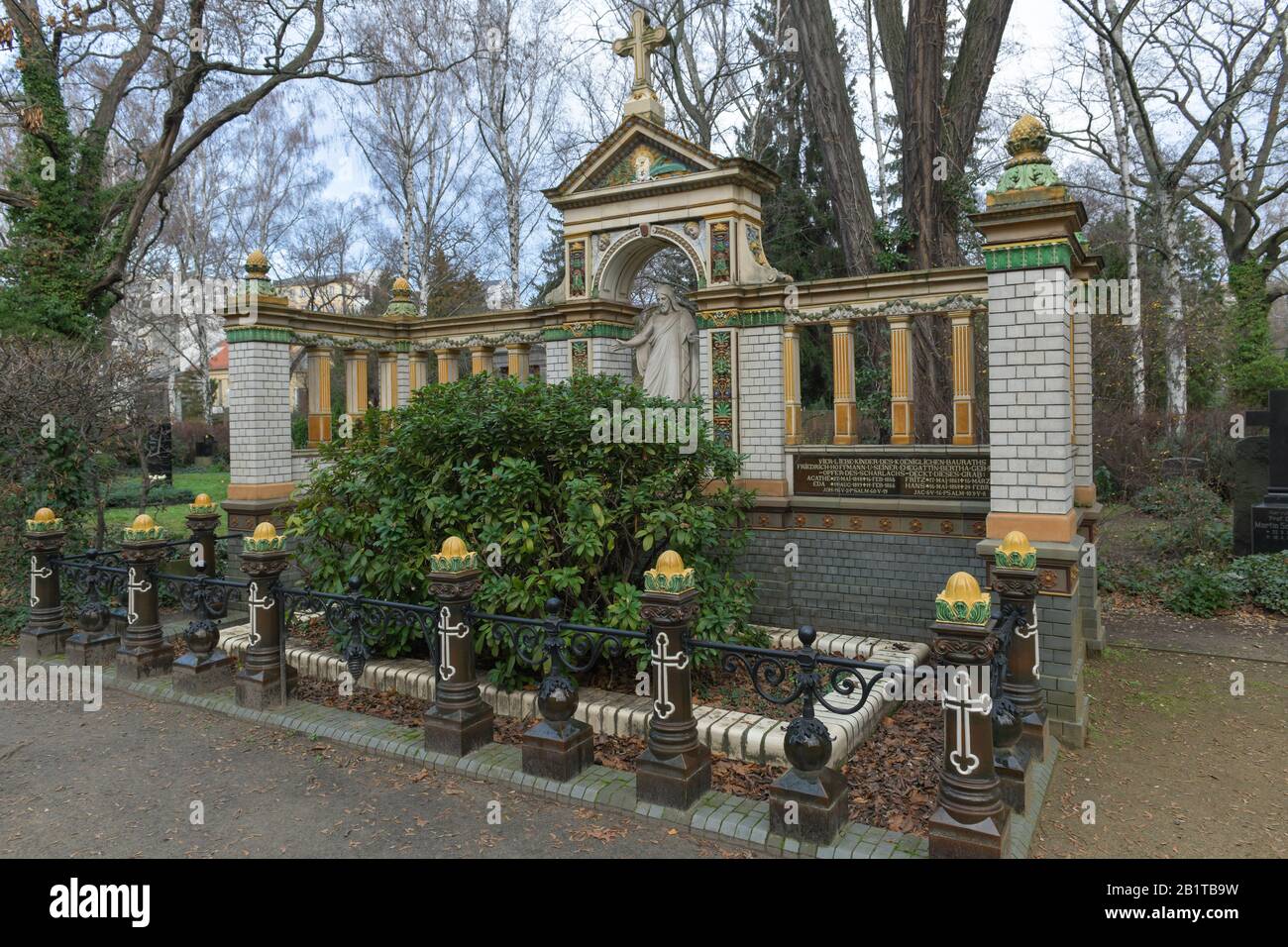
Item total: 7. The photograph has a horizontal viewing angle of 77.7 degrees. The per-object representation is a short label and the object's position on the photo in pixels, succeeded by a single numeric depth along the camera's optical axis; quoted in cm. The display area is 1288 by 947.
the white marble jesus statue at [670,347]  946
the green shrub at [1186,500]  1124
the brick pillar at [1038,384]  595
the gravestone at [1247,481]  1103
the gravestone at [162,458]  2023
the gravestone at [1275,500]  1068
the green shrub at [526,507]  623
